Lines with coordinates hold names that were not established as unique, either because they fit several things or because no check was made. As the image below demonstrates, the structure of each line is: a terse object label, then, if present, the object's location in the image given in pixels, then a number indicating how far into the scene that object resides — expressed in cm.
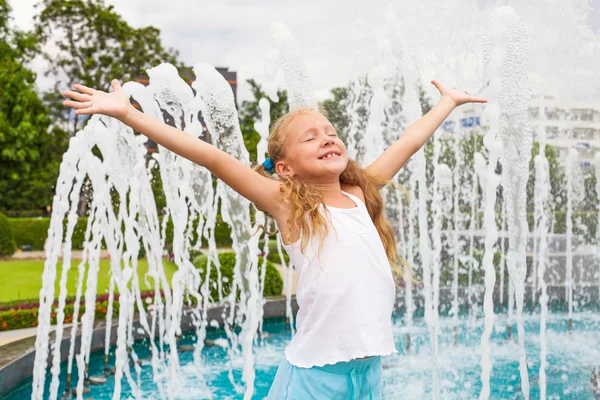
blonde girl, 185
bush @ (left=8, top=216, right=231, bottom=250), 1980
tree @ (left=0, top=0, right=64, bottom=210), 2588
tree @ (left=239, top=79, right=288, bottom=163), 2822
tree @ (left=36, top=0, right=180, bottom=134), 2525
